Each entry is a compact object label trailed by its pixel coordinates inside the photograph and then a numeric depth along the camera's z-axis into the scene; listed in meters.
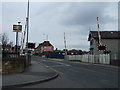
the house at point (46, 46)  143.25
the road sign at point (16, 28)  16.47
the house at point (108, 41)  53.66
